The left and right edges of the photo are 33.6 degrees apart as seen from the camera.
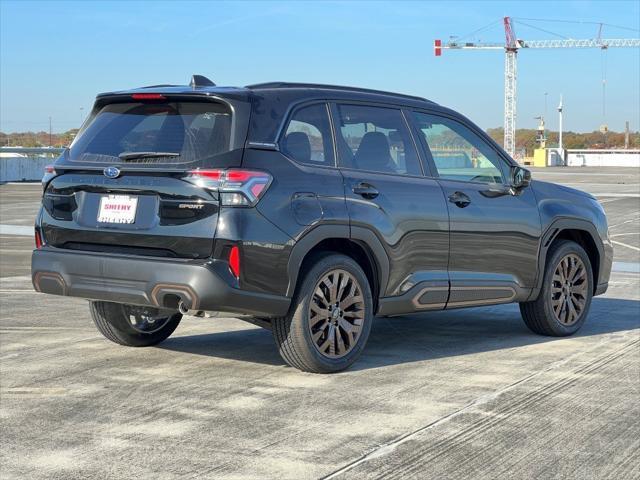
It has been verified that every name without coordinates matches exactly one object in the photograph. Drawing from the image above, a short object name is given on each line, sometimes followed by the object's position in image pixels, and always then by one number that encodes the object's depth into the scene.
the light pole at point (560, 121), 133.12
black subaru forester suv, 6.08
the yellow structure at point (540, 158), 107.81
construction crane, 153.88
